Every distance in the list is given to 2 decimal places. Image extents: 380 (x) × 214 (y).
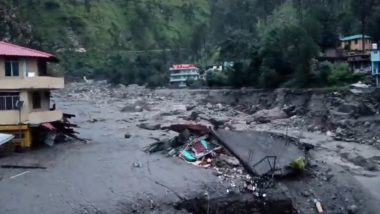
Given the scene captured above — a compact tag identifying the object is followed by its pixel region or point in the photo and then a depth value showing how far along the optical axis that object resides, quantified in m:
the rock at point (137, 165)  27.95
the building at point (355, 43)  66.46
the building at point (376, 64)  53.97
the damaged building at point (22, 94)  31.53
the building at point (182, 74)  95.69
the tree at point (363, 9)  62.22
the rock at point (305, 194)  24.49
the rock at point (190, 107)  63.84
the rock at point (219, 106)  64.18
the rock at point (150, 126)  47.04
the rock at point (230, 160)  26.89
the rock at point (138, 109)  66.02
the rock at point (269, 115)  51.16
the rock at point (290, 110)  52.16
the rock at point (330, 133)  41.91
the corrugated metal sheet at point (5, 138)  29.69
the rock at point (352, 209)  23.54
